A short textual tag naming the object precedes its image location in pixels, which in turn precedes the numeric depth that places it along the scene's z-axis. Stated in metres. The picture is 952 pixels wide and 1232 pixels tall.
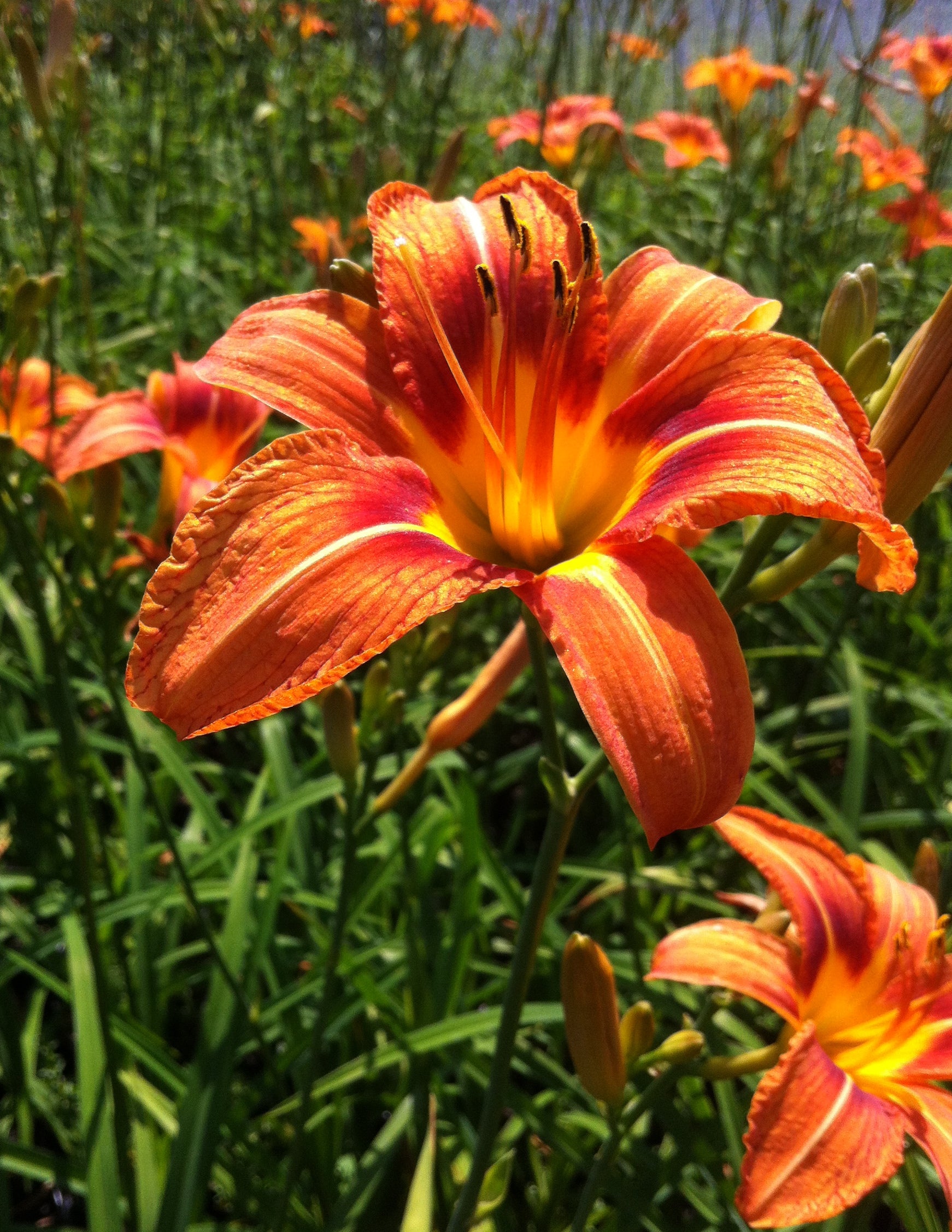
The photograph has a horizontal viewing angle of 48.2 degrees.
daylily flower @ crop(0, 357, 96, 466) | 0.34
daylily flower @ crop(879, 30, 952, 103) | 0.80
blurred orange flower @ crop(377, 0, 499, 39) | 0.71
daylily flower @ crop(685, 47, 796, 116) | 0.88
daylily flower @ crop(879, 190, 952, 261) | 0.77
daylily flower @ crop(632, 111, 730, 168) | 0.86
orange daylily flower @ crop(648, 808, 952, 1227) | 0.21
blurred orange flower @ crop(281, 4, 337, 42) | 0.80
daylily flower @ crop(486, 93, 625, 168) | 0.72
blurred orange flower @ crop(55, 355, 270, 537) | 0.32
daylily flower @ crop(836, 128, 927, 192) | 0.85
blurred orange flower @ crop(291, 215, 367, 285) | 0.48
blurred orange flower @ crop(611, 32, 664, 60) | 0.77
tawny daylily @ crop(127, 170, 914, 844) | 0.16
